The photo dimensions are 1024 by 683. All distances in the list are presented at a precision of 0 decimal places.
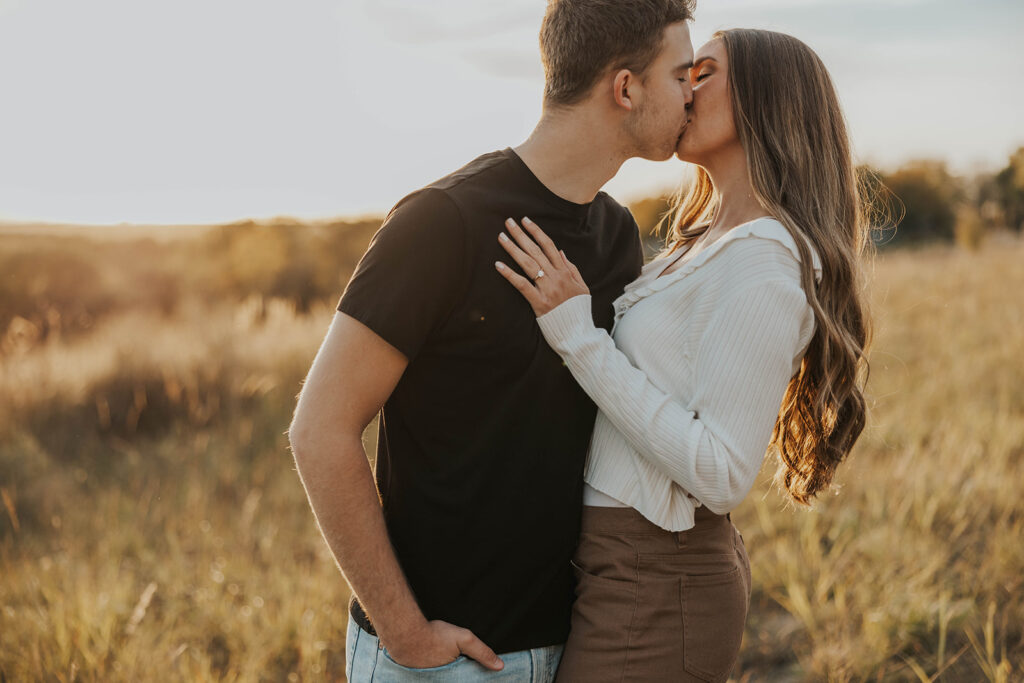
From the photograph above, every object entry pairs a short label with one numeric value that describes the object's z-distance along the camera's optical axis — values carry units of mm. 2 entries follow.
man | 1685
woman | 1798
